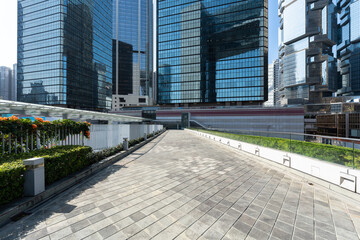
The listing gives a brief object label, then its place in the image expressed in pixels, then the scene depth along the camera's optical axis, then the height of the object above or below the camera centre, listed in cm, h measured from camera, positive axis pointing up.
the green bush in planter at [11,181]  366 -165
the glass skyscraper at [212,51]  6662 +3389
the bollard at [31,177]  425 -171
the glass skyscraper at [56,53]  7462 +3550
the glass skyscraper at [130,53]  11825 +5487
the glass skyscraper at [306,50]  9069 +4491
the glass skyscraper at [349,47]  10775 +5862
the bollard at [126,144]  1164 -200
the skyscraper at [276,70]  19708 +6823
